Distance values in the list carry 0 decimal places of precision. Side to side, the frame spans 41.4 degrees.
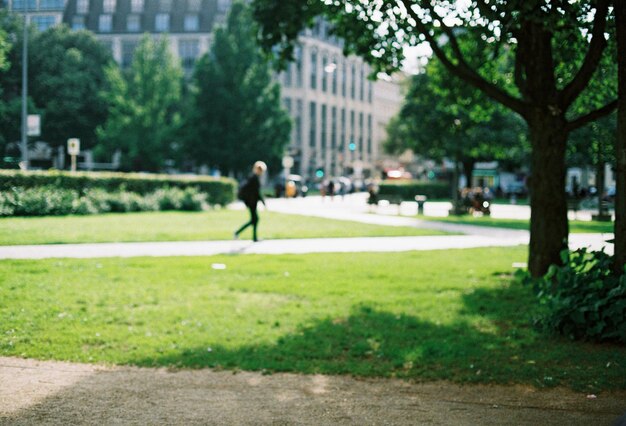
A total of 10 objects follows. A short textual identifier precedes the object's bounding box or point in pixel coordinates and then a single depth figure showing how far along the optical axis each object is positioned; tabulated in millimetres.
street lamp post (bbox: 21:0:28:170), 41044
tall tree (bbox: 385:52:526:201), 48031
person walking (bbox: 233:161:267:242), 18406
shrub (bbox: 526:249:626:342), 7292
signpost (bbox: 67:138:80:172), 30262
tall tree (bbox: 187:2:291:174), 62219
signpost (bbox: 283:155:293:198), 54309
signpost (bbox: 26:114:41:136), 33312
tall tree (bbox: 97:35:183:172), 59688
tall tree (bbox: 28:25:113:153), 64688
